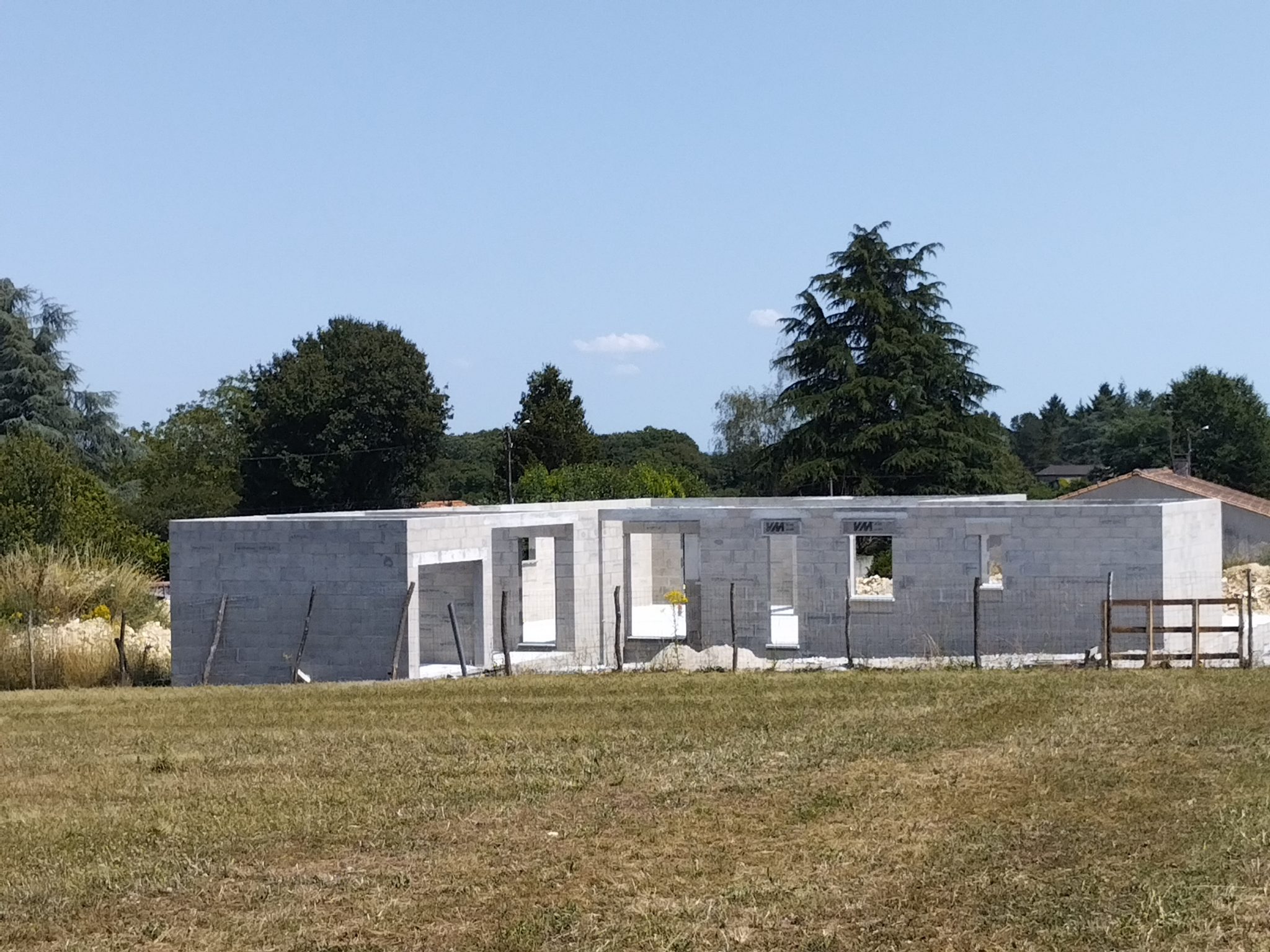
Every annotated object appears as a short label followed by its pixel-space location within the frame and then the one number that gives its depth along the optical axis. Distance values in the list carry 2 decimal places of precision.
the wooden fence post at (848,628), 22.88
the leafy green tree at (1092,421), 116.94
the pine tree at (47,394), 57.69
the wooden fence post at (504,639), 22.67
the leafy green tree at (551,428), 68.50
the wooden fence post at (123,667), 23.80
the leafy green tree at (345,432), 63.19
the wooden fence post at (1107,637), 21.72
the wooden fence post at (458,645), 23.77
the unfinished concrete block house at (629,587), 24.23
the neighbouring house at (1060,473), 124.94
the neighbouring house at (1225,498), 47.50
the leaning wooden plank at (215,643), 24.03
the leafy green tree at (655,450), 92.00
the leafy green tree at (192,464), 62.69
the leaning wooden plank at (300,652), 23.84
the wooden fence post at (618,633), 23.17
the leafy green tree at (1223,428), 78.31
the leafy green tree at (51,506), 36.50
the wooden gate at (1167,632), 21.14
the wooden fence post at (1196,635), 20.86
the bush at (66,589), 30.28
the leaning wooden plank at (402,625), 23.12
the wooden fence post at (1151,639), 21.48
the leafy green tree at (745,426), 74.75
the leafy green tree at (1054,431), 134.12
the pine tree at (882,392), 53.06
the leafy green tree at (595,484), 58.84
